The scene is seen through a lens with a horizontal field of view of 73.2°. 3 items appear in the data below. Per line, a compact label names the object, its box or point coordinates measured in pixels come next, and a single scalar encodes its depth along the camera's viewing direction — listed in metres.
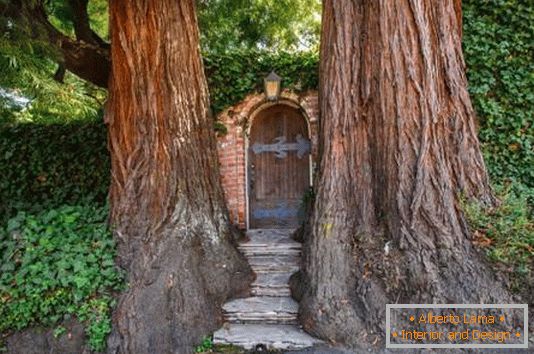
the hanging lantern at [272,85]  5.31
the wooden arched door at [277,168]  5.90
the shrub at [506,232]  2.90
